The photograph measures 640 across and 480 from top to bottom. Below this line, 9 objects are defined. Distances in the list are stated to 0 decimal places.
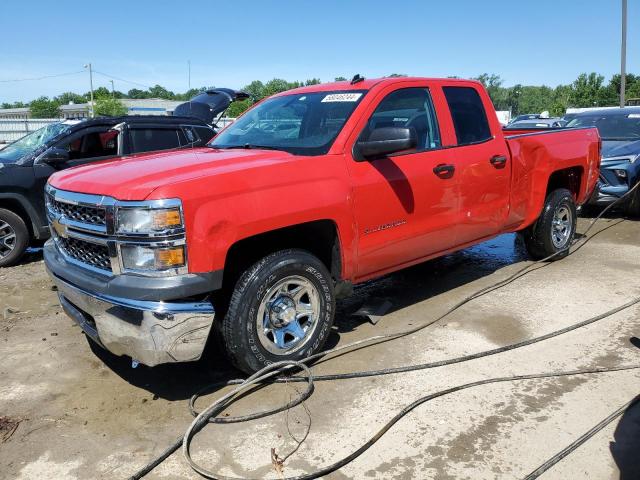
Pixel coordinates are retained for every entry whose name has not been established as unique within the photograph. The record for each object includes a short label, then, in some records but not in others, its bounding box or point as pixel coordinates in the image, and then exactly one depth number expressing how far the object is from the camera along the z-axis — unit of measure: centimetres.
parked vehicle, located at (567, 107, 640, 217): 890
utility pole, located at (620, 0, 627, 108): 2097
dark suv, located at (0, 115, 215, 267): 702
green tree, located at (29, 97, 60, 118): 9154
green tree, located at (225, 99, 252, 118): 6217
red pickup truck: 319
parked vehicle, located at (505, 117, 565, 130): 1727
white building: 7369
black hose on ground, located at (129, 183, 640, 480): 289
